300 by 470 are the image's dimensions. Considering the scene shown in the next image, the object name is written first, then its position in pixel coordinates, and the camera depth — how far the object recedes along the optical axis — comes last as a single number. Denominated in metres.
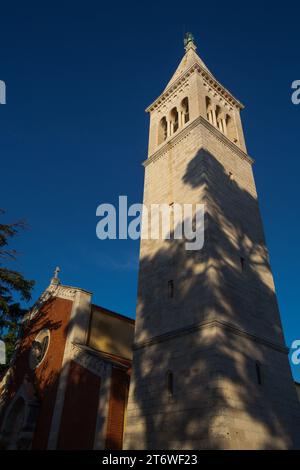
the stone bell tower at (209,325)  12.30
